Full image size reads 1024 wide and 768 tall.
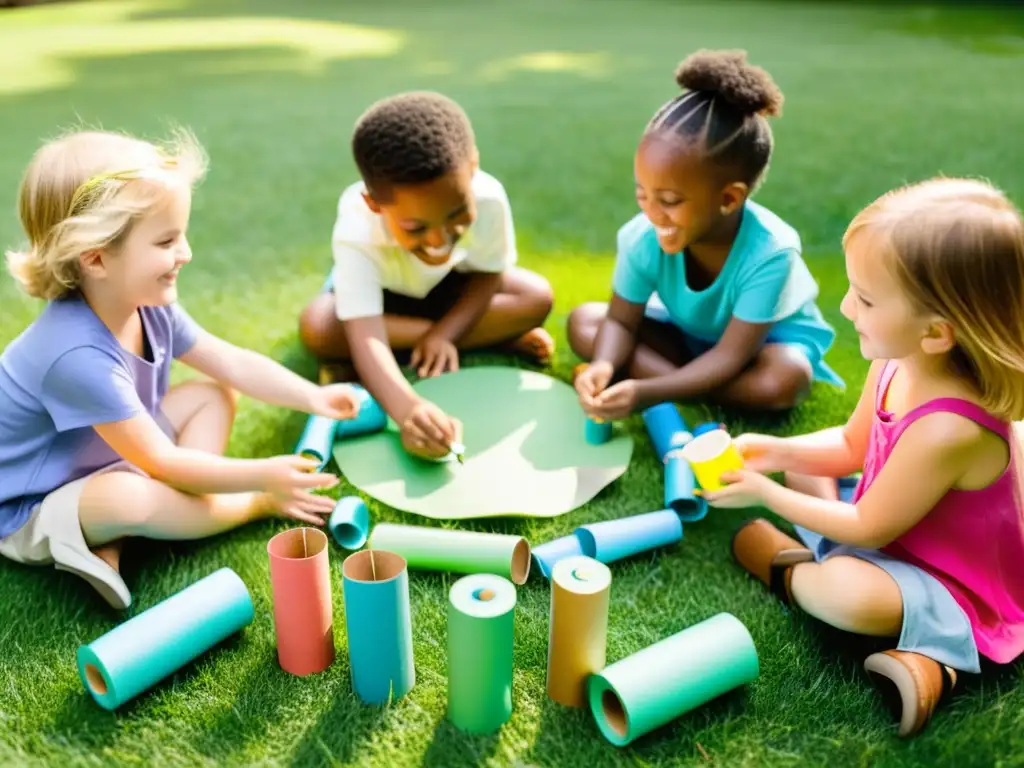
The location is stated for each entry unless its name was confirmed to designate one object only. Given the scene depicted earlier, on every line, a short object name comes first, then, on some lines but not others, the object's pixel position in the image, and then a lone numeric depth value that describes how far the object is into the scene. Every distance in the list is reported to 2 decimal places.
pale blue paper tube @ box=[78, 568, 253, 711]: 1.70
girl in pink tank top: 1.55
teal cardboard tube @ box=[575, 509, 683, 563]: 2.10
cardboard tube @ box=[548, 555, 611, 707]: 1.61
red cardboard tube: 1.70
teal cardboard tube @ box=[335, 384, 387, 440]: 2.62
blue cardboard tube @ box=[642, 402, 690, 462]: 2.49
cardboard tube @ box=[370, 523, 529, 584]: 2.03
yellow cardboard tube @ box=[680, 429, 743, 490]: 1.89
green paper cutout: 2.38
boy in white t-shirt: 2.50
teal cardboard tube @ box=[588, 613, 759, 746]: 1.62
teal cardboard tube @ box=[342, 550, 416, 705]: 1.62
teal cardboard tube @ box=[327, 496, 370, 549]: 2.18
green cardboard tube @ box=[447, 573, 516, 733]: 1.56
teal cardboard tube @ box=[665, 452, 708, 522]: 2.28
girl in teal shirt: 2.38
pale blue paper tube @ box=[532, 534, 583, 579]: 2.05
